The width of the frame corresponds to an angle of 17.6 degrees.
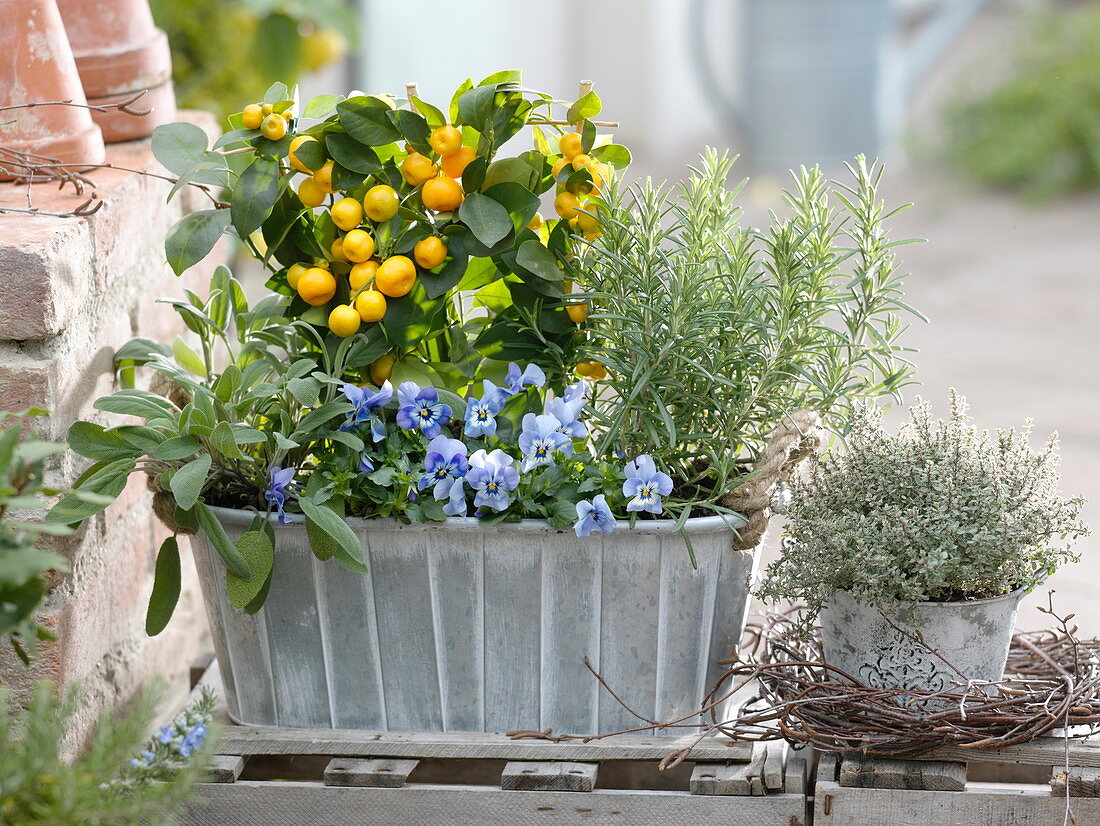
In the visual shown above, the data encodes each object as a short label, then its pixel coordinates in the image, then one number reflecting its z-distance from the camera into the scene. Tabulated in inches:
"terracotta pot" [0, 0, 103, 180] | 105.8
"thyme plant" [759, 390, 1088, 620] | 100.3
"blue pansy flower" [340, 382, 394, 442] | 102.2
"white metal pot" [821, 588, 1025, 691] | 101.0
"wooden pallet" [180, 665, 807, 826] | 102.6
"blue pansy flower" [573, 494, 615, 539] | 100.5
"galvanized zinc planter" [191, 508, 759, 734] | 102.3
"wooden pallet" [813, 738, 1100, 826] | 101.4
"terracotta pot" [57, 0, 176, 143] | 111.1
